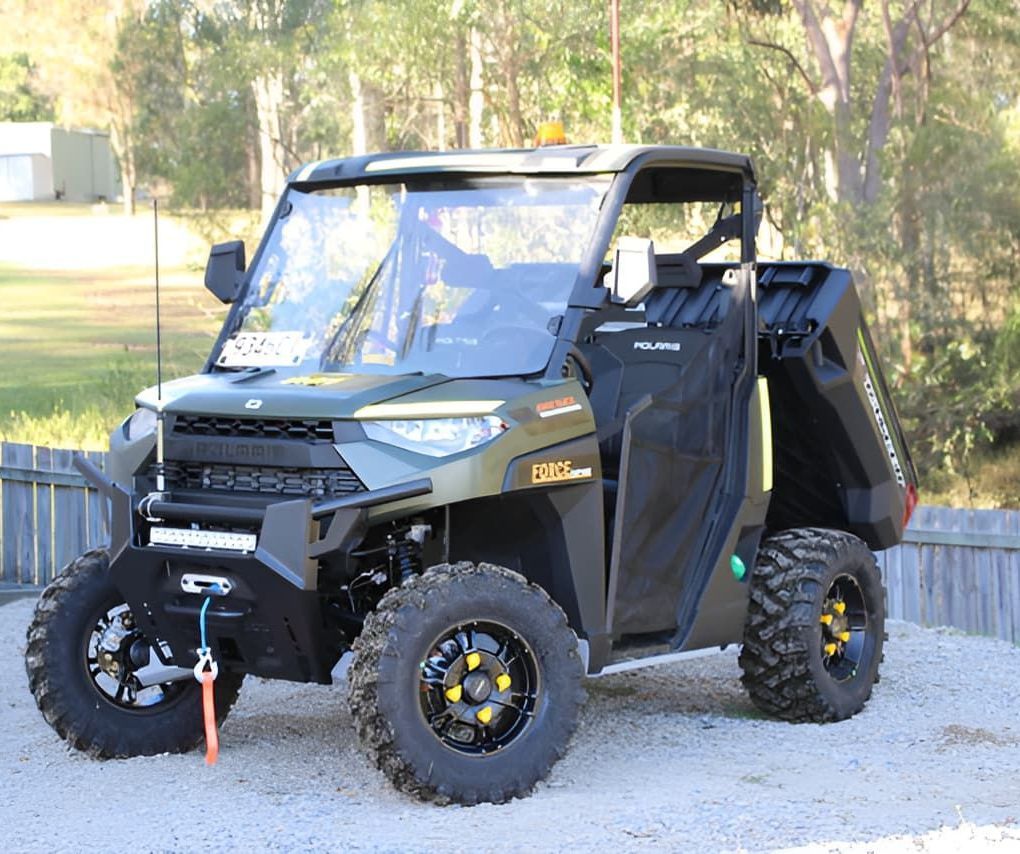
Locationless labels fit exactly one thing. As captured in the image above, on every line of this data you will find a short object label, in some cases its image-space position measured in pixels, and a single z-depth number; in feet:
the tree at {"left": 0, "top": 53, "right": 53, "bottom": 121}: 165.17
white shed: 142.10
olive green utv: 21.06
